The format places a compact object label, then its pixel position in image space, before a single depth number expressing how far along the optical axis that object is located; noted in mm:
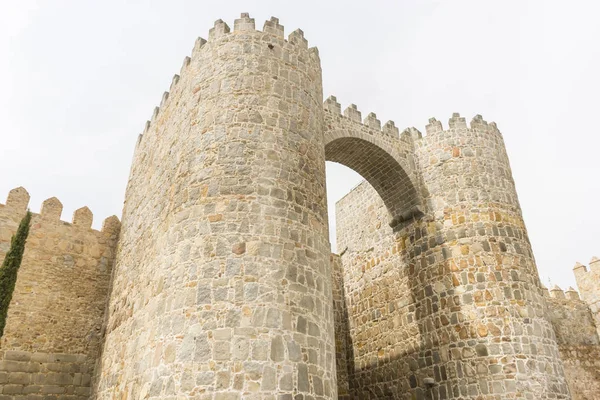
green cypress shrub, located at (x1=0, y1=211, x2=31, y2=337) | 10945
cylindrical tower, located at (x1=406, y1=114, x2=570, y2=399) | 10492
